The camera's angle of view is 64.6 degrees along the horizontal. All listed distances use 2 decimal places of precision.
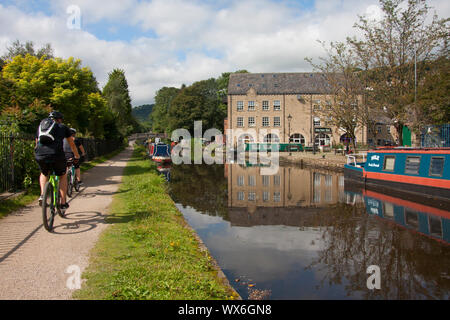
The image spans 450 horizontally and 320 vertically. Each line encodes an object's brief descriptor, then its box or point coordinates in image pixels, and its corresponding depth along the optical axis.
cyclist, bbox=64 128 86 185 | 8.03
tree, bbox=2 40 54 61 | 38.03
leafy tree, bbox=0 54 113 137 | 14.01
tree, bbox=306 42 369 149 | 20.77
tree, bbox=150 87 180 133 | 92.36
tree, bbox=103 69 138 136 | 47.97
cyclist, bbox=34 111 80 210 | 5.58
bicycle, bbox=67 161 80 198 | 9.04
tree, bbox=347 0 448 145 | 17.67
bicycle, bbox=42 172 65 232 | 5.41
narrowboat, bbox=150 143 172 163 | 26.95
